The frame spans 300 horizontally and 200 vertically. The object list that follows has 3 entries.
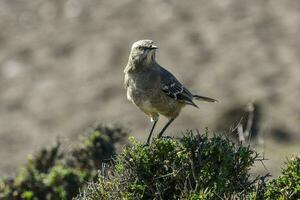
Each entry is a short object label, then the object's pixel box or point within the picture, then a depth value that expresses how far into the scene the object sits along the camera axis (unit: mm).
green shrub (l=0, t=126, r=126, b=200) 21812
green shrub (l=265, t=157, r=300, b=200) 14398
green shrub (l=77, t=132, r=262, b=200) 14820
